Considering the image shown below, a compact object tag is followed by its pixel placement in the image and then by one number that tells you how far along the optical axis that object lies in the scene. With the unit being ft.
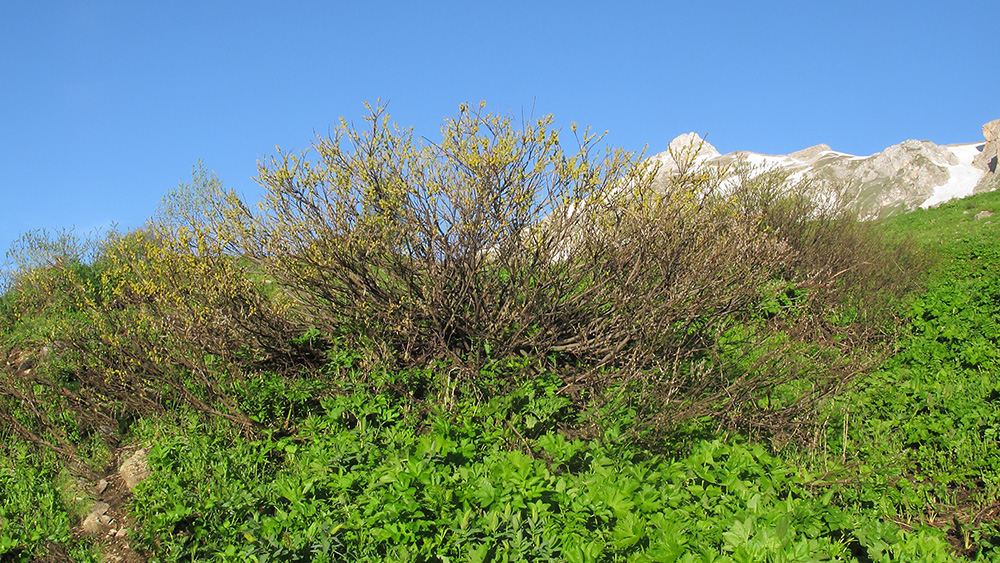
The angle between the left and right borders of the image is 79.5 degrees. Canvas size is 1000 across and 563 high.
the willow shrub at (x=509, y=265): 14.92
